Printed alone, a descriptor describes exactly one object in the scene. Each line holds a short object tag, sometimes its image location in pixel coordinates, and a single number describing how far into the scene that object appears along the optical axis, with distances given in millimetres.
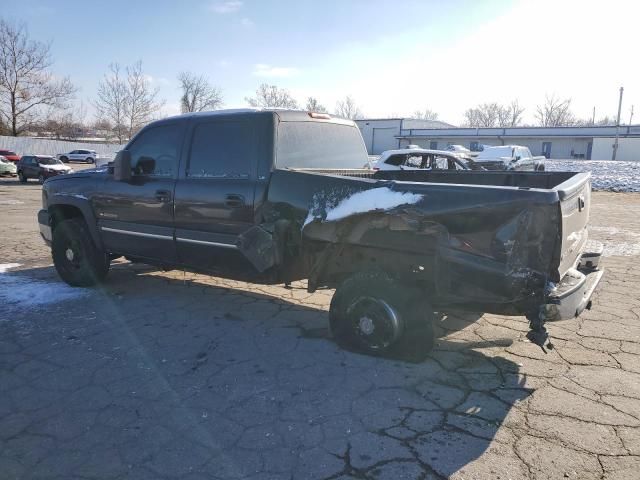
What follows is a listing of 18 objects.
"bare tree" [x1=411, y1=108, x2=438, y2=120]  116988
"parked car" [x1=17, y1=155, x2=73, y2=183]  25344
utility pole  49625
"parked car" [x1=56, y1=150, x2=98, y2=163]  45625
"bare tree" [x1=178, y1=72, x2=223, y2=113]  66750
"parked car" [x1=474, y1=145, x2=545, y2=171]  20641
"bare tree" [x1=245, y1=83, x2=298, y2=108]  70250
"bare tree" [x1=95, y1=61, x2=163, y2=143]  51156
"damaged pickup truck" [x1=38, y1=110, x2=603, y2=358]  3230
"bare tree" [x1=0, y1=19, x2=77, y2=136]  48812
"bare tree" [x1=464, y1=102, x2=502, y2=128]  104375
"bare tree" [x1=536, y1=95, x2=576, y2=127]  92125
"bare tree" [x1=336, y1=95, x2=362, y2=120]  93538
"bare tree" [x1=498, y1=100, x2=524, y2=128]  101625
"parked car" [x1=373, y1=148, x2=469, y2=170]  14164
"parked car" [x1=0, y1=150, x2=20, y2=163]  38841
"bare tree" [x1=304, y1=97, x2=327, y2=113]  74019
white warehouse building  54281
